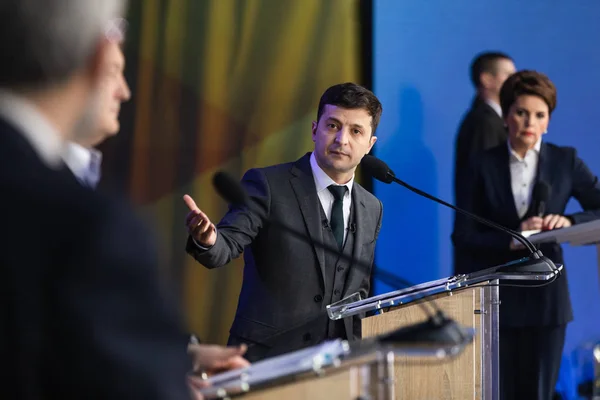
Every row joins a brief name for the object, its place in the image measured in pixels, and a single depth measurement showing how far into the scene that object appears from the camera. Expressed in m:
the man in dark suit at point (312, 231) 6.16
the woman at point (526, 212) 7.92
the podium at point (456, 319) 5.47
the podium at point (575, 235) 6.60
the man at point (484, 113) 9.66
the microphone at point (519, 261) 5.62
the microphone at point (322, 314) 2.89
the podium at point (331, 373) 2.88
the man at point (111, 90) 2.14
